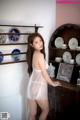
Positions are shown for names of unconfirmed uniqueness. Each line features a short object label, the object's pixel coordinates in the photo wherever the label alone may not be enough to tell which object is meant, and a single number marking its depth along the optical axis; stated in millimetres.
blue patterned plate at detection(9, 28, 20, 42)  1498
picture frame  1581
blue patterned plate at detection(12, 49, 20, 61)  1533
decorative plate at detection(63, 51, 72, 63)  1631
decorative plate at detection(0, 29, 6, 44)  1459
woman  1428
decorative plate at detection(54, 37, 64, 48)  1675
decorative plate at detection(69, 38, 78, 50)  1572
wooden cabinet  1463
